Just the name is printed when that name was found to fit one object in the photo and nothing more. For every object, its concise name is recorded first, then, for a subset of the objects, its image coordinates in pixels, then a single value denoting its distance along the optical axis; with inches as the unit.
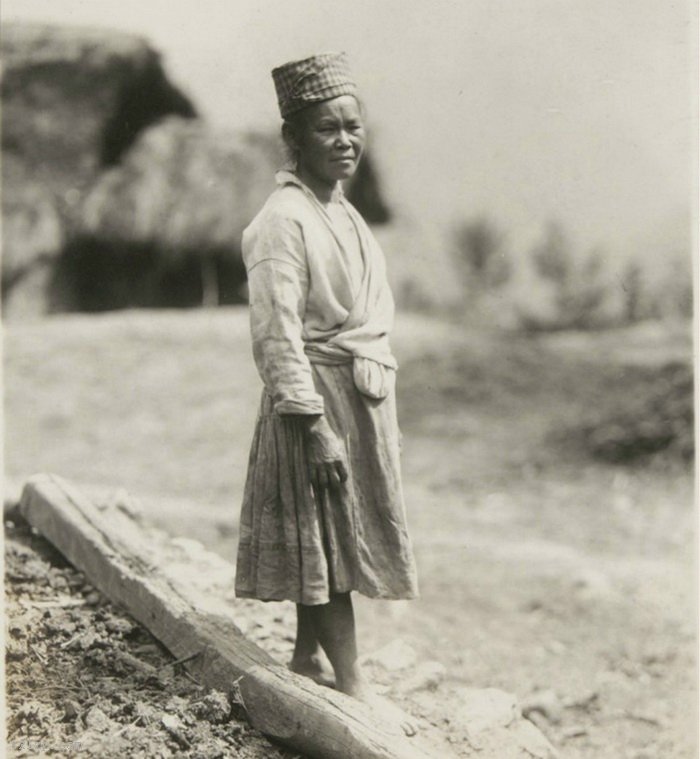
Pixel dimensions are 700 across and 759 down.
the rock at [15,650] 151.9
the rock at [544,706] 207.9
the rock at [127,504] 219.0
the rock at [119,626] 163.9
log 133.9
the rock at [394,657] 179.5
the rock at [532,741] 156.3
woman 138.9
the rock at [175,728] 132.2
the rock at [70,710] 138.0
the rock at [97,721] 134.7
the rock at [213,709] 138.2
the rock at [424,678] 172.4
